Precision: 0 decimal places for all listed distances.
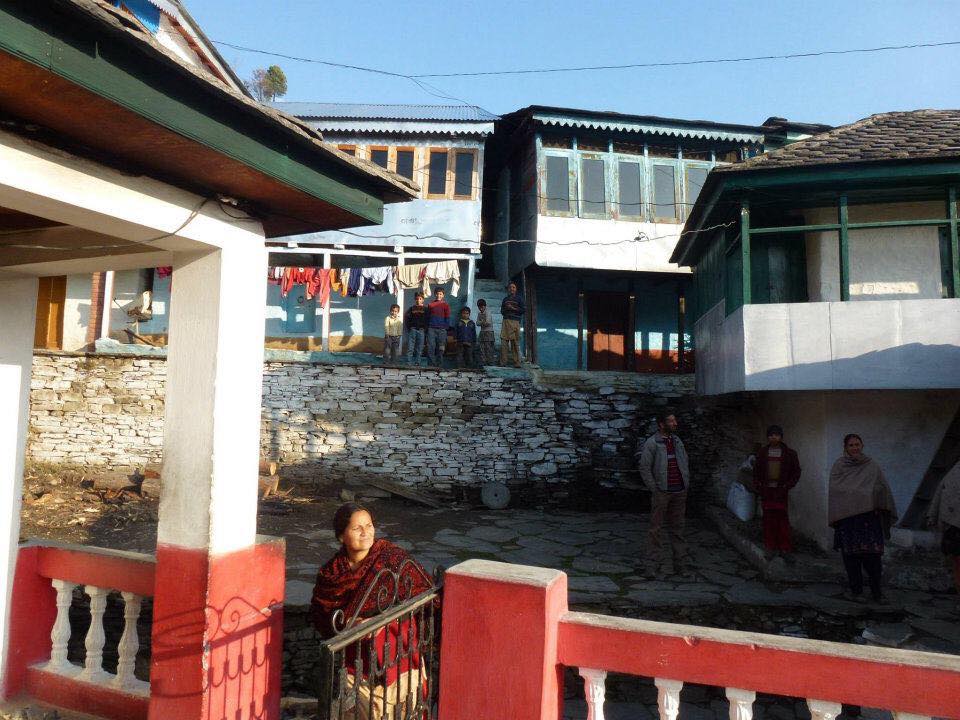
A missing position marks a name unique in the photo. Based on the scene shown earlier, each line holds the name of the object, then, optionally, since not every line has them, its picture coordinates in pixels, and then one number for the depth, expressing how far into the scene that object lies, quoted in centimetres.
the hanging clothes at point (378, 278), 1514
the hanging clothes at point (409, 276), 1515
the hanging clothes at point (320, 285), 1499
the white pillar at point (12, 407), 385
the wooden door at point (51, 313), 1474
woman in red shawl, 309
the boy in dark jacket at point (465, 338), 1456
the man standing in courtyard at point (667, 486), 763
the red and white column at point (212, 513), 318
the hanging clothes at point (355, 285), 1518
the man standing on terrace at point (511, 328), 1457
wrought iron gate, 212
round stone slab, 1253
